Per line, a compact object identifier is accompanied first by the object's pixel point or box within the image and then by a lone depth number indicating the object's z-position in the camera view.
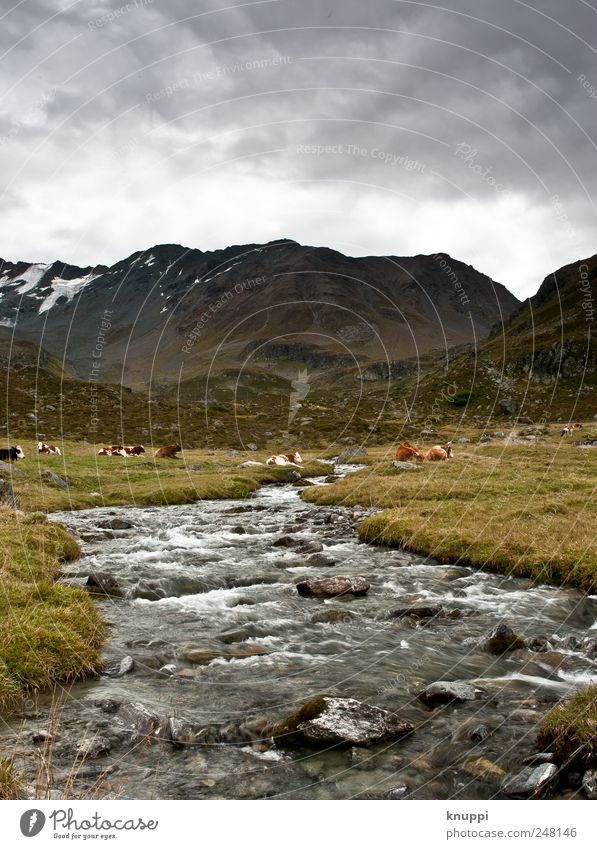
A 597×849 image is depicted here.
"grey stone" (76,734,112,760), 7.14
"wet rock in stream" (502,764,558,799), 6.28
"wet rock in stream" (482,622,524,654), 11.38
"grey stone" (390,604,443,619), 13.62
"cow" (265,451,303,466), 56.91
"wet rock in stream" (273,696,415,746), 7.77
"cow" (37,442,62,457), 51.38
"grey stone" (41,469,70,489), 37.72
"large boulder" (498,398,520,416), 122.72
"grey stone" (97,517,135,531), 26.12
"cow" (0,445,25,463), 41.85
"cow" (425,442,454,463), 45.97
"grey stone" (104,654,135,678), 10.07
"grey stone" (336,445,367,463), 63.69
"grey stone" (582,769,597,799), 5.98
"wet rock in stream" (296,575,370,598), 15.44
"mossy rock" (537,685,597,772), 6.57
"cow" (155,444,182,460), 56.81
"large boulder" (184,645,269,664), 10.89
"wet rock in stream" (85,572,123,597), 14.96
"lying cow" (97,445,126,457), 55.89
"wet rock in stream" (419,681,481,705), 9.09
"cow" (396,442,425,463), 46.54
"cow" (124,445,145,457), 56.90
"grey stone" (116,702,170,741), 7.82
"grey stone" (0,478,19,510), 25.48
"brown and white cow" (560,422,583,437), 68.86
